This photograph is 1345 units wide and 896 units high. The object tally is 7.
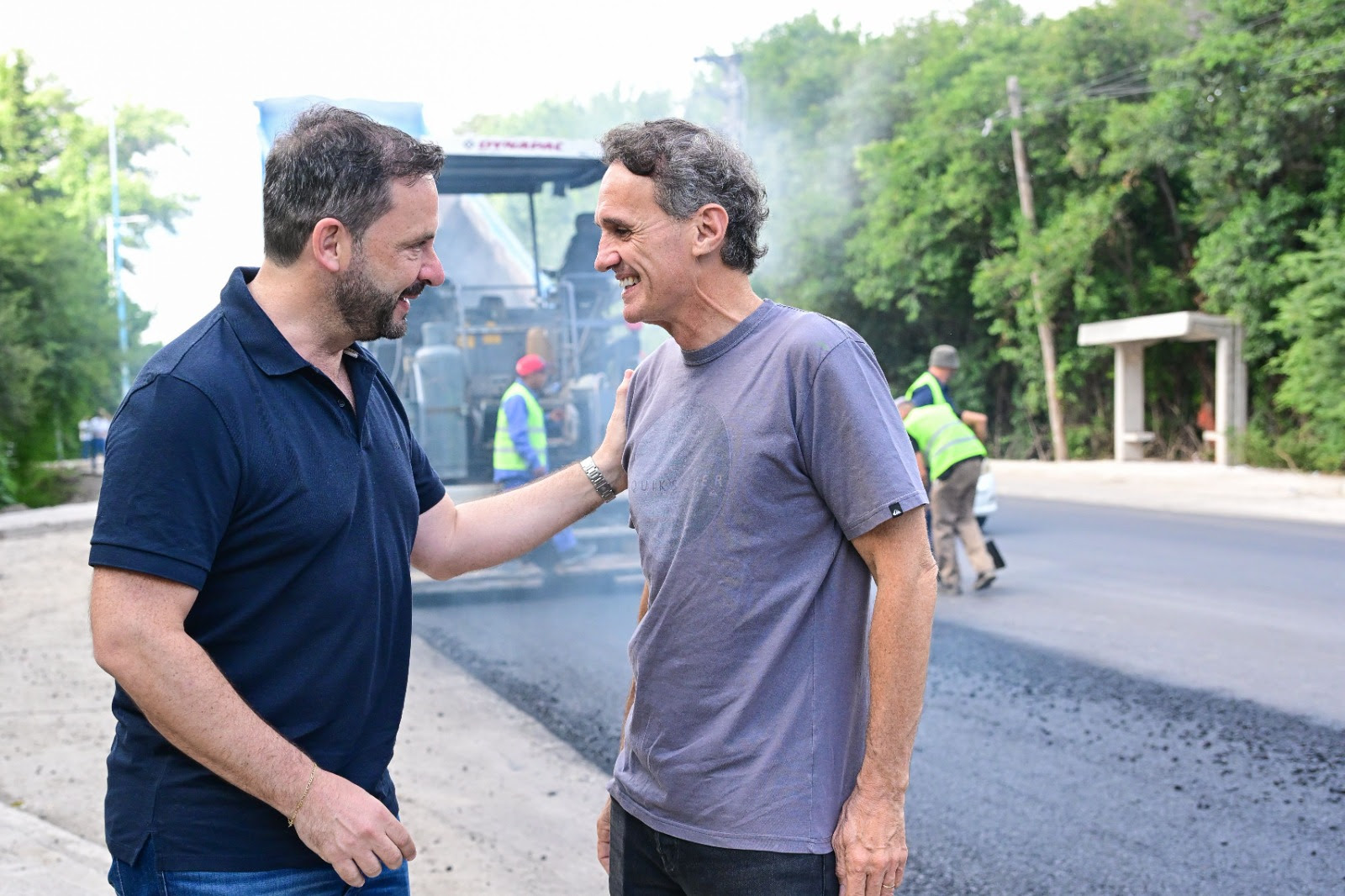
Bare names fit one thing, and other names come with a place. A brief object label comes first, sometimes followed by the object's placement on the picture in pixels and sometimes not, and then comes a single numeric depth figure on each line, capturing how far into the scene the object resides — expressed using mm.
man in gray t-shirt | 1999
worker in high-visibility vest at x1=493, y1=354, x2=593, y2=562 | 9398
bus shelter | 22000
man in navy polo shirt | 1827
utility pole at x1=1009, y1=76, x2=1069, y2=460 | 26109
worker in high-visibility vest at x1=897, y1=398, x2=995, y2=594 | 9258
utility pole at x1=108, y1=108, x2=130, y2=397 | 38000
